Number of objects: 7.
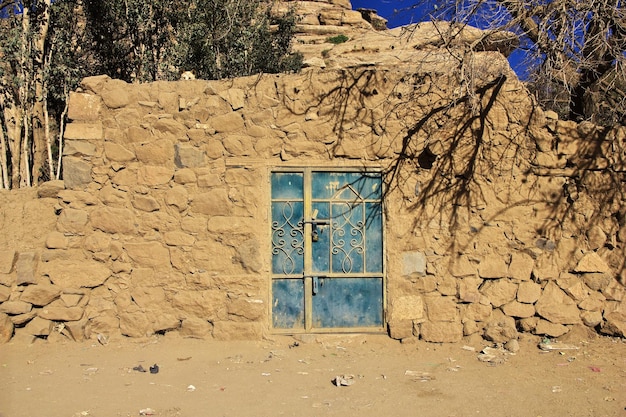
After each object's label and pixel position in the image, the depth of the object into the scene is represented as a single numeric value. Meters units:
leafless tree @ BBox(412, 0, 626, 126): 5.11
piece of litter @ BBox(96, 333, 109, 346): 4.66
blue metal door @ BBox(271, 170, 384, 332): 4.91
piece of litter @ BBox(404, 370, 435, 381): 4.13
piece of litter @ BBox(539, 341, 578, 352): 4.74
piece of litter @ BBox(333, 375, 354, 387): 3.95
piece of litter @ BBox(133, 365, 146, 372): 4.19
